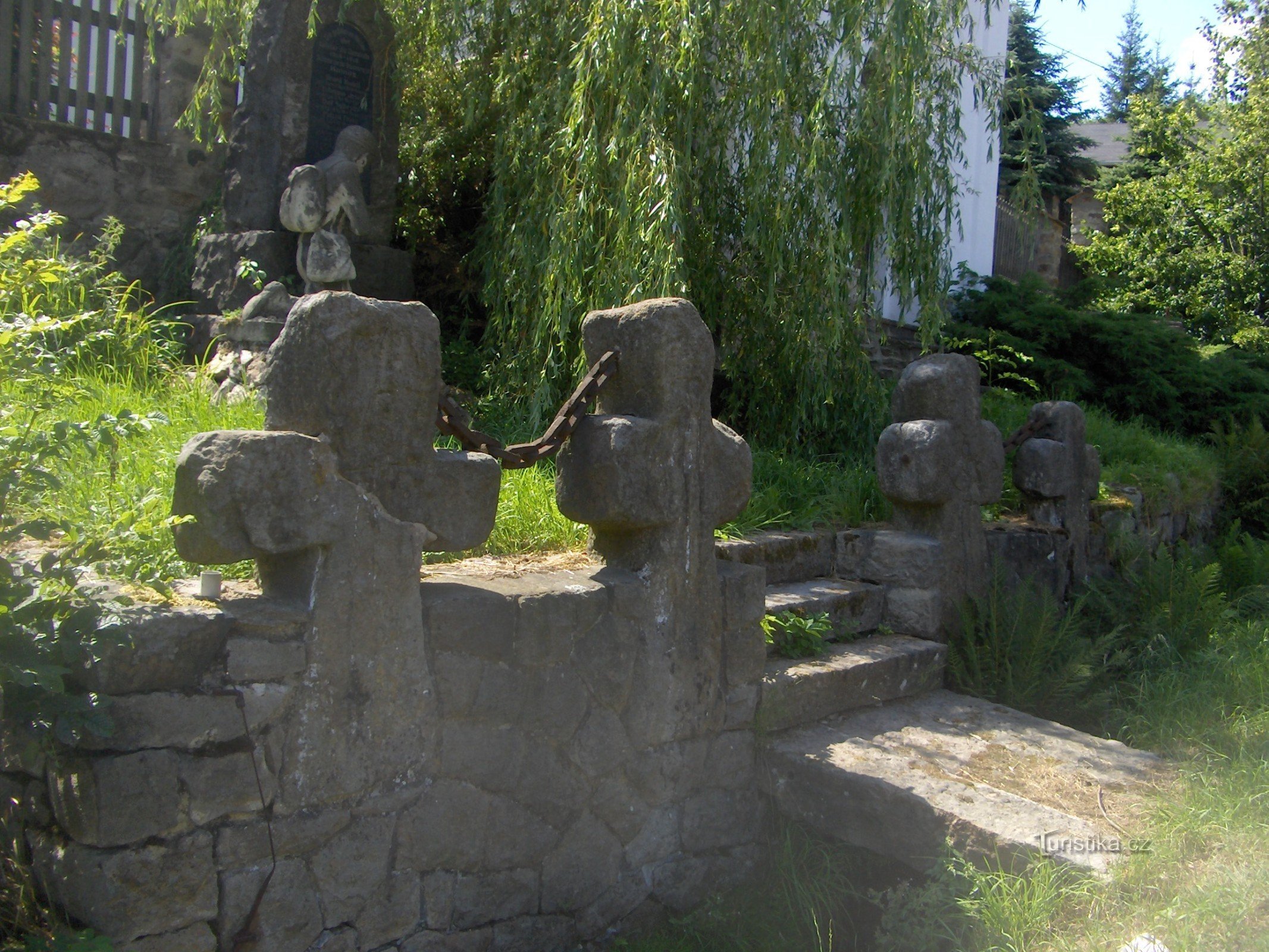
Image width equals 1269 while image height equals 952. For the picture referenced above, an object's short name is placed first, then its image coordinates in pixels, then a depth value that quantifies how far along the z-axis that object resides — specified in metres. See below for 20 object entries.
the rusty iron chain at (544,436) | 2.84
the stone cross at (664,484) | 3.20
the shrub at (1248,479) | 8.67
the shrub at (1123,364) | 10.66
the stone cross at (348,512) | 2.37
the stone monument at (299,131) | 6.82
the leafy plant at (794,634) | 4.14
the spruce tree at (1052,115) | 21.38
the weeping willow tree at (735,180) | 5.55
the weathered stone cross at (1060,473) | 6.03
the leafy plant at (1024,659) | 4.55
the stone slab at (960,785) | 3.11
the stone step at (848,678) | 3.78
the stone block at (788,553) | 4.62
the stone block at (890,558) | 4.70
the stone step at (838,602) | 4.41
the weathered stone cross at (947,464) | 4.70
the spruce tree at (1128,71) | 37.12
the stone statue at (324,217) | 6.41
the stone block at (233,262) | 6.64
